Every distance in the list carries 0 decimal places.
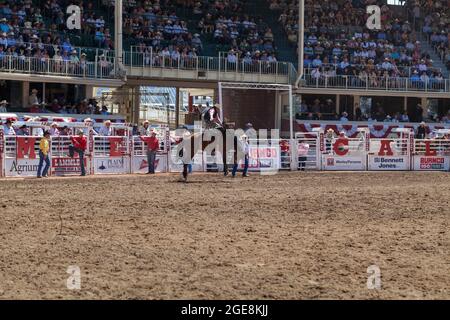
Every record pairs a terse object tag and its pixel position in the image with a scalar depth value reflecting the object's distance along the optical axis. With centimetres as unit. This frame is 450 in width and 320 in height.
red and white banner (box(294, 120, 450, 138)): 3541
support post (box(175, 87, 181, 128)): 3745
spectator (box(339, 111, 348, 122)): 3653
